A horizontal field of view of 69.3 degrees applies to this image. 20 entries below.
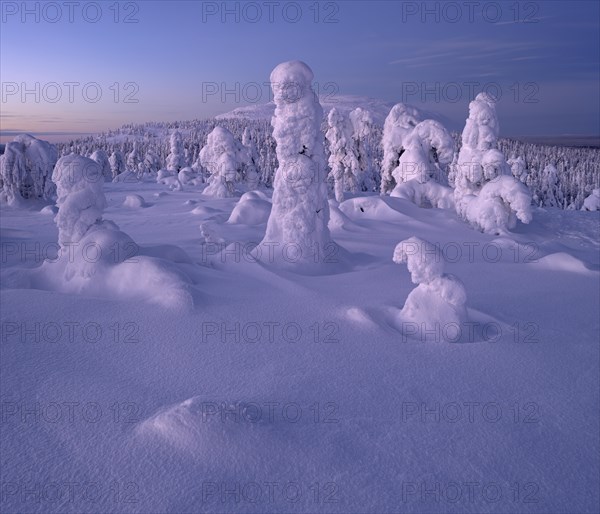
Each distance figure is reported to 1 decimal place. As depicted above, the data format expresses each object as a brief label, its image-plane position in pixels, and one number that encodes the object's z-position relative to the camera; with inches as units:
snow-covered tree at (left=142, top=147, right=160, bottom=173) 2819.9
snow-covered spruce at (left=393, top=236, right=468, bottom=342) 257.8
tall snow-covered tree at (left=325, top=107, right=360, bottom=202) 1198.3
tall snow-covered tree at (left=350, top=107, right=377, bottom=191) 1270.9
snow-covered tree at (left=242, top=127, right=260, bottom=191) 1438.2
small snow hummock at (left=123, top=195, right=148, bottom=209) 1020.6
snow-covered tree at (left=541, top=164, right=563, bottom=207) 2249.6
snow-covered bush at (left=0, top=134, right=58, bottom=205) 944.3
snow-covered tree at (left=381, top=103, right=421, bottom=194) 1110.4
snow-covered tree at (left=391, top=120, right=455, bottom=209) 909.2
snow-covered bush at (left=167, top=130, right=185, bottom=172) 2269.9
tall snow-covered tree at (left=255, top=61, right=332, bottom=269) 438.9
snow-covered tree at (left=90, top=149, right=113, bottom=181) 1595.8
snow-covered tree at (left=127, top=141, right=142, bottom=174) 2626.7
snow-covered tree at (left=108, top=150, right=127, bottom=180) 2378.1
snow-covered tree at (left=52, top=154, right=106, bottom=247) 393.4
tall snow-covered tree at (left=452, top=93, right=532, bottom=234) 699.4
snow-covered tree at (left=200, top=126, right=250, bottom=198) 1304.1
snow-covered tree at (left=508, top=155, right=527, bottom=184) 923.7
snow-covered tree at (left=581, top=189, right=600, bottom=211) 1439.1
